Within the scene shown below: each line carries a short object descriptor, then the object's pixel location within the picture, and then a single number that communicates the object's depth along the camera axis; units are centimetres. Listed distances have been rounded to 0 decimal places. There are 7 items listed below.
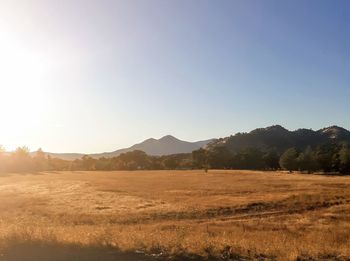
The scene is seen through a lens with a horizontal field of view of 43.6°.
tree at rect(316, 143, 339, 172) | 13675
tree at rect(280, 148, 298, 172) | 14438
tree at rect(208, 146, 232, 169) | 18788
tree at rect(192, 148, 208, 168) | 19588
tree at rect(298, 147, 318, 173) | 14075
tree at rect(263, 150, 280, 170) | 17375
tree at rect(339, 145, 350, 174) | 12650
